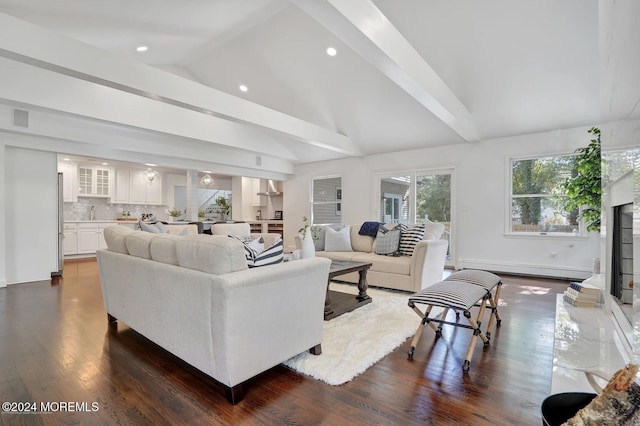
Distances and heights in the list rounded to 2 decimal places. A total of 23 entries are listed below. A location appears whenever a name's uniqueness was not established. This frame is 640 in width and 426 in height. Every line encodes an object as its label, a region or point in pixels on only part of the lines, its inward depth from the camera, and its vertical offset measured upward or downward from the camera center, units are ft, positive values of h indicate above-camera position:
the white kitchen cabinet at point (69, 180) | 24.91 +2.25
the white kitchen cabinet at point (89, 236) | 24.57 -2.21
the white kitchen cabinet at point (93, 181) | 25.85 +2.34
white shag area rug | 7.02 -3.55
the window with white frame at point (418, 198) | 20.68 +0.81
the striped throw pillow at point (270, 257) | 6.70 -1.04
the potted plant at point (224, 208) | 36.70 +0.13
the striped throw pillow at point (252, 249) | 6.81 -0.93
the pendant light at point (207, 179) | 27.65 +2.61
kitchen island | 31.25 -1.69
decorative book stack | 10.63 -2.91
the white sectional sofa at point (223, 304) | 5.75 -1.96
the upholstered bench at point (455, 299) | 7.09 -2.09
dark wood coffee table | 10.81 -3.43
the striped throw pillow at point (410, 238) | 14.66 -1.31
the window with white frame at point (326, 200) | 26.61 +0.79
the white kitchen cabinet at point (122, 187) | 27.45 +1.89
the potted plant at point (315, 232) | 17.60 -1.27
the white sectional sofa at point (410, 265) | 13.12 -2.39
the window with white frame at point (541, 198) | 17.02 +0.71
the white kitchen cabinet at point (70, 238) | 23.91 -2.26
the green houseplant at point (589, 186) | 12.98 +1.04
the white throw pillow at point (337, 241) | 16.70 -1.66
